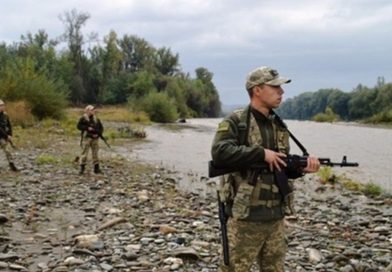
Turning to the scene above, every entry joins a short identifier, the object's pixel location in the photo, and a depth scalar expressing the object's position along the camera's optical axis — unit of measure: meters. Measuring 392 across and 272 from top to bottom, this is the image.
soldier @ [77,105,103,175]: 16.67
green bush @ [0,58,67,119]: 43.16
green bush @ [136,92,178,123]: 73.75
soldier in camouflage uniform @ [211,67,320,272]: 4.64
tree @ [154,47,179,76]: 121.69
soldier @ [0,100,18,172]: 16.25
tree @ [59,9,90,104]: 87.38
